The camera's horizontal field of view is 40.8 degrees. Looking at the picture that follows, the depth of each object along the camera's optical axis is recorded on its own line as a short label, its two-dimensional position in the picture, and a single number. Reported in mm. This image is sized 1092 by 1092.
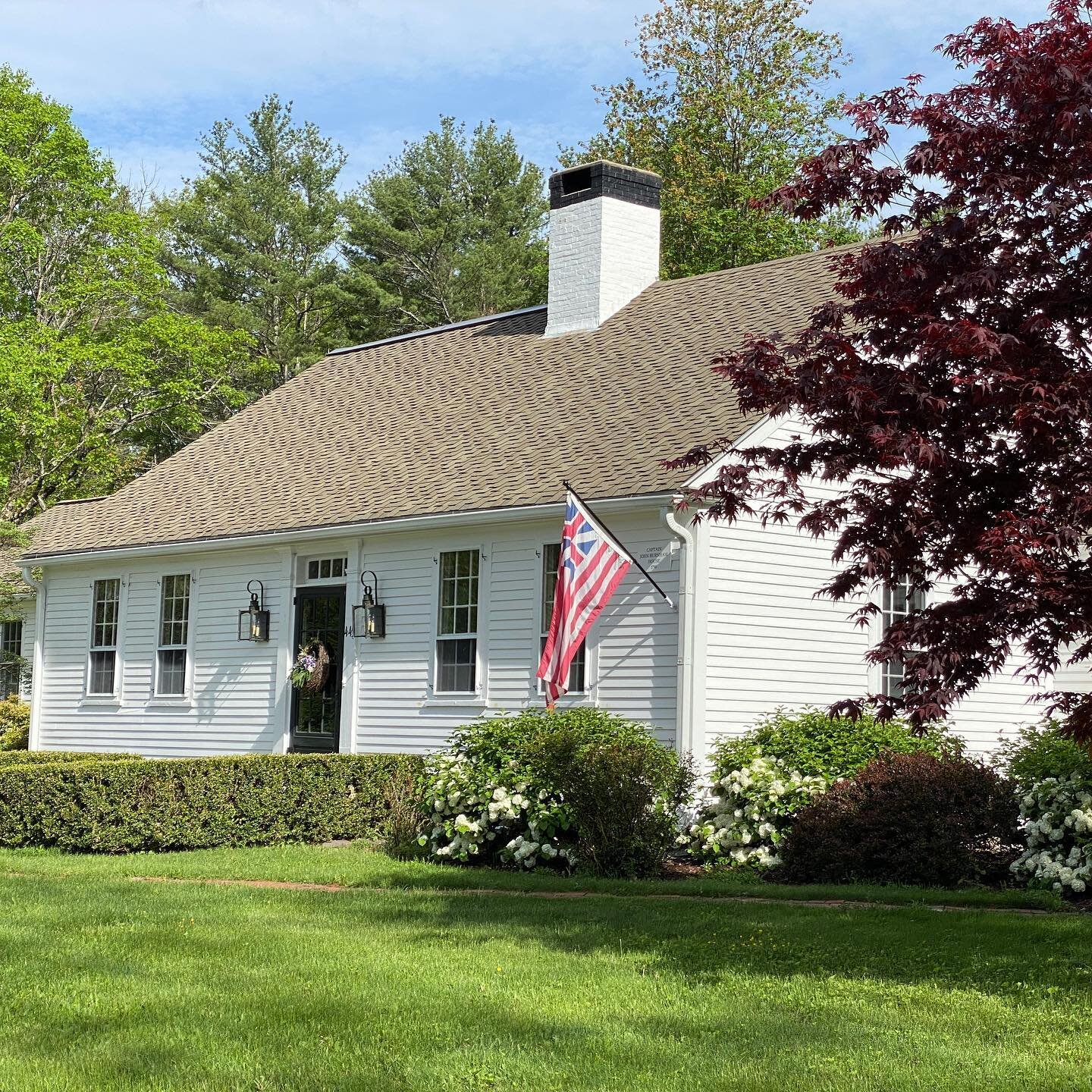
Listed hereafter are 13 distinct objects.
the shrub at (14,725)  23734
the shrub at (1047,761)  12016
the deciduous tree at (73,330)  31125
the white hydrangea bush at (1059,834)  11258
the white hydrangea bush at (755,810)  12719
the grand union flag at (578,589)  14156
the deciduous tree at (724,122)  37312
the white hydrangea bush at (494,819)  13094
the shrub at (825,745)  13016
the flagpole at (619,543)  14422
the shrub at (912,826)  11773
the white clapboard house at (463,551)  15086
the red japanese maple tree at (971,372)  7289
